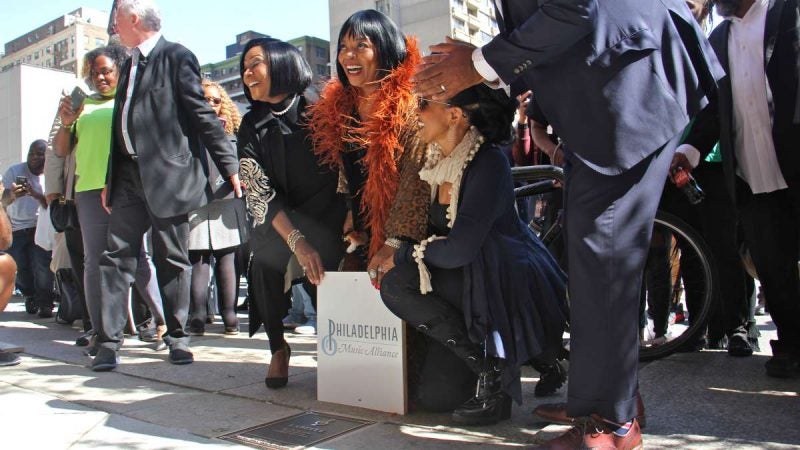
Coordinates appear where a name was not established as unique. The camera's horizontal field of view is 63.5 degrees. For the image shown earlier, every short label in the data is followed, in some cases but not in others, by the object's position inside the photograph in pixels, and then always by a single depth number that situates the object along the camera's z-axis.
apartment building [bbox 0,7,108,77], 90.88
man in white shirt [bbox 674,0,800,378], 2.84
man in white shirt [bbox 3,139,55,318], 7.20
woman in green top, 4.14
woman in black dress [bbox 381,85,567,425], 2.36
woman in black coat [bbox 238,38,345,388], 3.16
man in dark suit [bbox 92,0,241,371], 3.88
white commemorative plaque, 2.64
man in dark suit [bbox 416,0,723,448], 1.81
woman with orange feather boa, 2.59
